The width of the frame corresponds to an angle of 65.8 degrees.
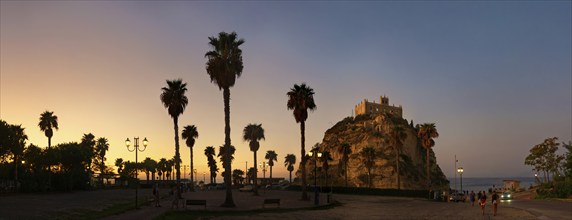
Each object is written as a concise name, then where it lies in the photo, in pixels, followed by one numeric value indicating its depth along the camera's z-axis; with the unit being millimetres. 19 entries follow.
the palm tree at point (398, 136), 92125
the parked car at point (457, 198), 60281
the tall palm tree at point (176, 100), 51938
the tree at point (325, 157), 94750
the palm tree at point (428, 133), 79612
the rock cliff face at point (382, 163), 169375
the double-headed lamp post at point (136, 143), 38803
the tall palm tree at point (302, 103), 51969
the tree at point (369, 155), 104325
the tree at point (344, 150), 101688
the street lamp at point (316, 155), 40812
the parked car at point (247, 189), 79088
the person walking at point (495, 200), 32562
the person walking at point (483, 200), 33225
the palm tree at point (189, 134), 86369
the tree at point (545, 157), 82062
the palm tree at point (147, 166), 147200
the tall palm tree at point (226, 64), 39031
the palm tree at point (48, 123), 89688
